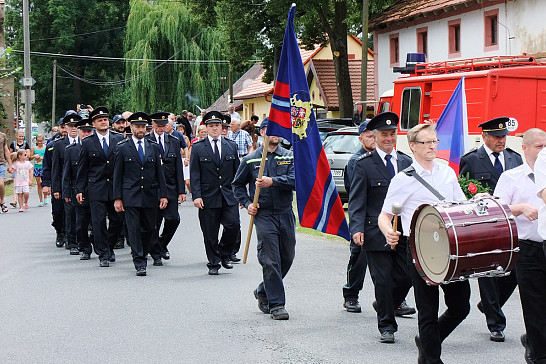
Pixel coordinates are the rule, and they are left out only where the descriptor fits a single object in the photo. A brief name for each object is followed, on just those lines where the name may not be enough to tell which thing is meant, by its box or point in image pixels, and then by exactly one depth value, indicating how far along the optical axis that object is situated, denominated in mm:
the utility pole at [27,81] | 34812
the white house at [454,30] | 27844
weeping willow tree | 54312
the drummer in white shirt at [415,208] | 6656
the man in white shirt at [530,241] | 6728
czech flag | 13094
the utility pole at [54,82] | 64438
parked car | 20641
